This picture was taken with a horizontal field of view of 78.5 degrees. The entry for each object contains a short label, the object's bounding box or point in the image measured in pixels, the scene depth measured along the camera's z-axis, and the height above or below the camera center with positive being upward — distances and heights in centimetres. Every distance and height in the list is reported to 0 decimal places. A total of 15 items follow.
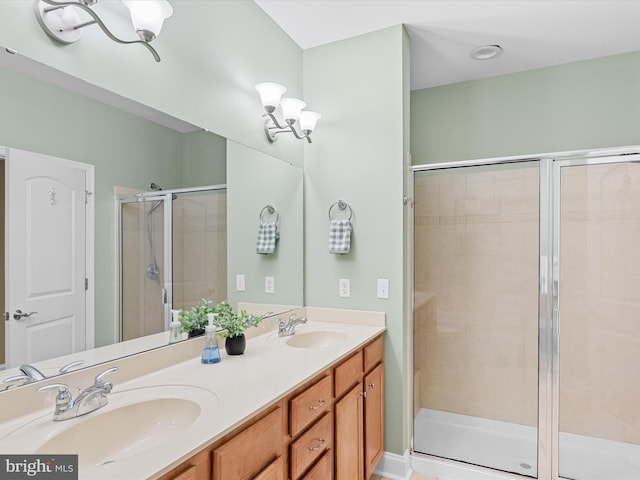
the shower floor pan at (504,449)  229 -132
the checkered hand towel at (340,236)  237 +1
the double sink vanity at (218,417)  99 -52
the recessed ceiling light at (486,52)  257 +125
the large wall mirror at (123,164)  118 +30
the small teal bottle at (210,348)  162 -46
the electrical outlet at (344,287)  244 -31
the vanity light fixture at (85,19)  120 +71
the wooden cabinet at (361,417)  177 -90
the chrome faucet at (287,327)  212 -49
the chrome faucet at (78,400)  108 -46
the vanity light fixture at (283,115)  206 +72
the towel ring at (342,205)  245 +21
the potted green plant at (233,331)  172 -41
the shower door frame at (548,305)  228 -41
